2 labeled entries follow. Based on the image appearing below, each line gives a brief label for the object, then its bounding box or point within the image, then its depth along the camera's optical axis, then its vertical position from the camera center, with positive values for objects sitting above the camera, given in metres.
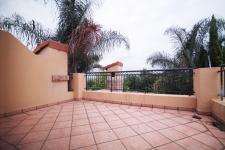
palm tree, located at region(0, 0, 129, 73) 3.55 +1.70
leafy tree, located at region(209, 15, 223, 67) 5.16 +1.44
